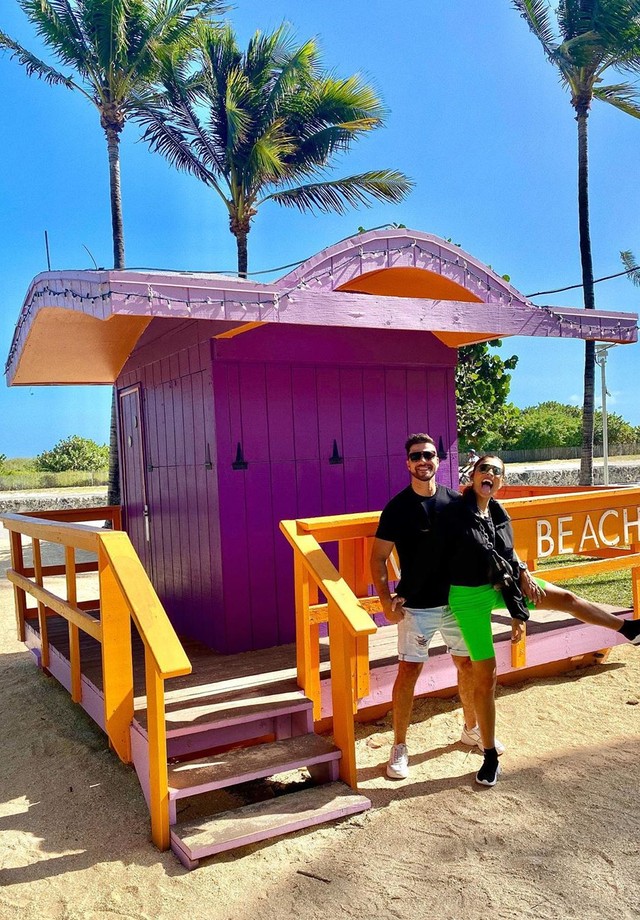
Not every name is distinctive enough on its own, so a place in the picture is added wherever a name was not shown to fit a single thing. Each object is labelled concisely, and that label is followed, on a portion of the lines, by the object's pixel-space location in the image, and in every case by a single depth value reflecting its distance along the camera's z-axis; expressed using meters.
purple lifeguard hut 4.94
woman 3.91
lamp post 14.59
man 3.95
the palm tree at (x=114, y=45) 16.23
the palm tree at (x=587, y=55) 16.64
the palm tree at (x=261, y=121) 18.86
